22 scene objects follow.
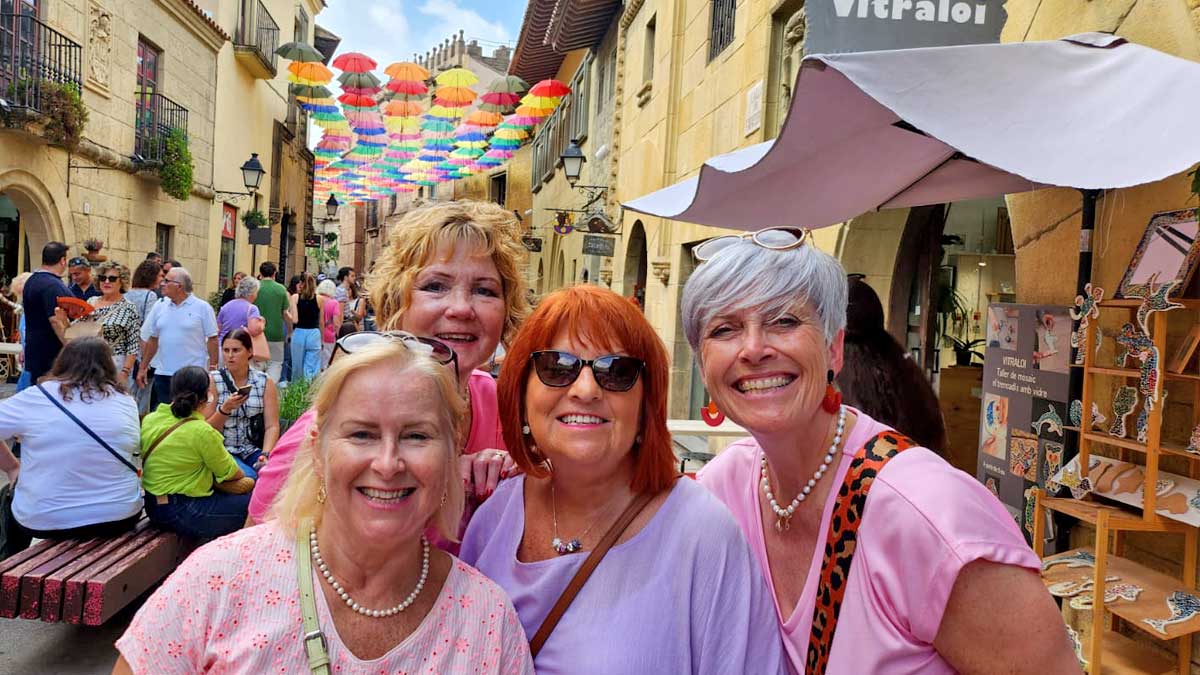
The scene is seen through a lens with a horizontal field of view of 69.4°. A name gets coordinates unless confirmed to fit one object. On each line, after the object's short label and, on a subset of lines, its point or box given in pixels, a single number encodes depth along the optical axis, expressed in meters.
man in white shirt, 7.73
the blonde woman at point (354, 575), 1.57
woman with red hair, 1.73
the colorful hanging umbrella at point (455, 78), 21.78
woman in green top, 4.52
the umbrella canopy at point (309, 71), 20.50
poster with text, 3.93
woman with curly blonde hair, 2.33
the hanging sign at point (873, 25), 4.12
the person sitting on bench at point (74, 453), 4.21
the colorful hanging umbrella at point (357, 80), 22.28
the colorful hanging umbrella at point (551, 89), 20.27
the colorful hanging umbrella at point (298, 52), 20.00
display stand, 3.08
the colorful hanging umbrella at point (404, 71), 21.05
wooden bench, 3.69
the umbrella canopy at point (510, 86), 21.59
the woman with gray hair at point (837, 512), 1.53
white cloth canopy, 2.29
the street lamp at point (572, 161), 16.16
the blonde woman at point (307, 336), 11.96
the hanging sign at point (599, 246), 14.12
